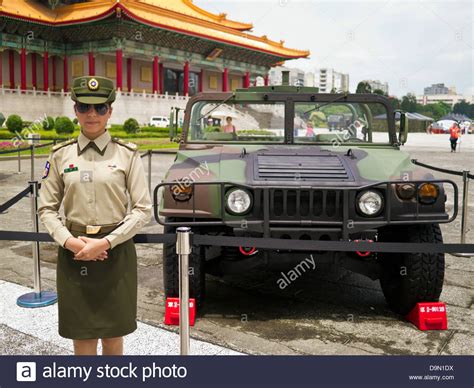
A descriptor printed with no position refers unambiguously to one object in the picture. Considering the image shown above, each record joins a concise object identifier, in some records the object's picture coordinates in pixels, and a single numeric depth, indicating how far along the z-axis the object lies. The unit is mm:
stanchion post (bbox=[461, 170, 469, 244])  5781
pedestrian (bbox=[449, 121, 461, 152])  25609
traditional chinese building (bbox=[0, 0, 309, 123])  34219
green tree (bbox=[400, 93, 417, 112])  83288
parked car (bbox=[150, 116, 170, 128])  35688
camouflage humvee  3537
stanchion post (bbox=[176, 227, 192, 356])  2672
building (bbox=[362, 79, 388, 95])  103725
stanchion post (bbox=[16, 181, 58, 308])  4211
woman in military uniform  2473
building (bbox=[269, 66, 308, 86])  87538
